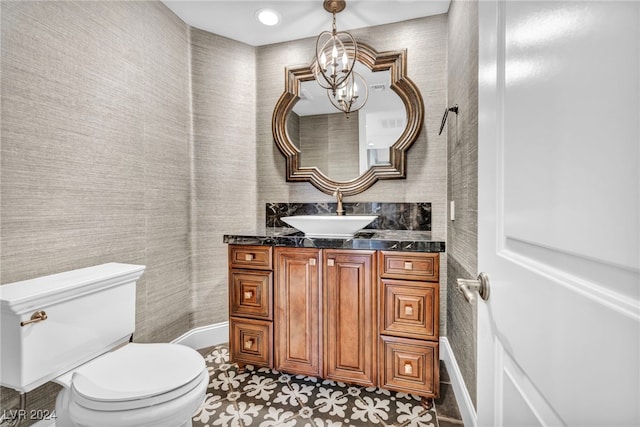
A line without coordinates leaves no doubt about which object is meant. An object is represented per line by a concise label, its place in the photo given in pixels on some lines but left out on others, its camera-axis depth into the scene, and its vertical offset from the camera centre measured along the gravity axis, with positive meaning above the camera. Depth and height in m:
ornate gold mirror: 2.17 +0.57
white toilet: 1.05 -0.64
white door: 0.32 -0.02
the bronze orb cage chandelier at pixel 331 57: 2.19 +1.09
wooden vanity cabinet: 1.62 -0.64
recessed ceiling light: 2.04 +1.30
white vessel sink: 1.83 -0.13
